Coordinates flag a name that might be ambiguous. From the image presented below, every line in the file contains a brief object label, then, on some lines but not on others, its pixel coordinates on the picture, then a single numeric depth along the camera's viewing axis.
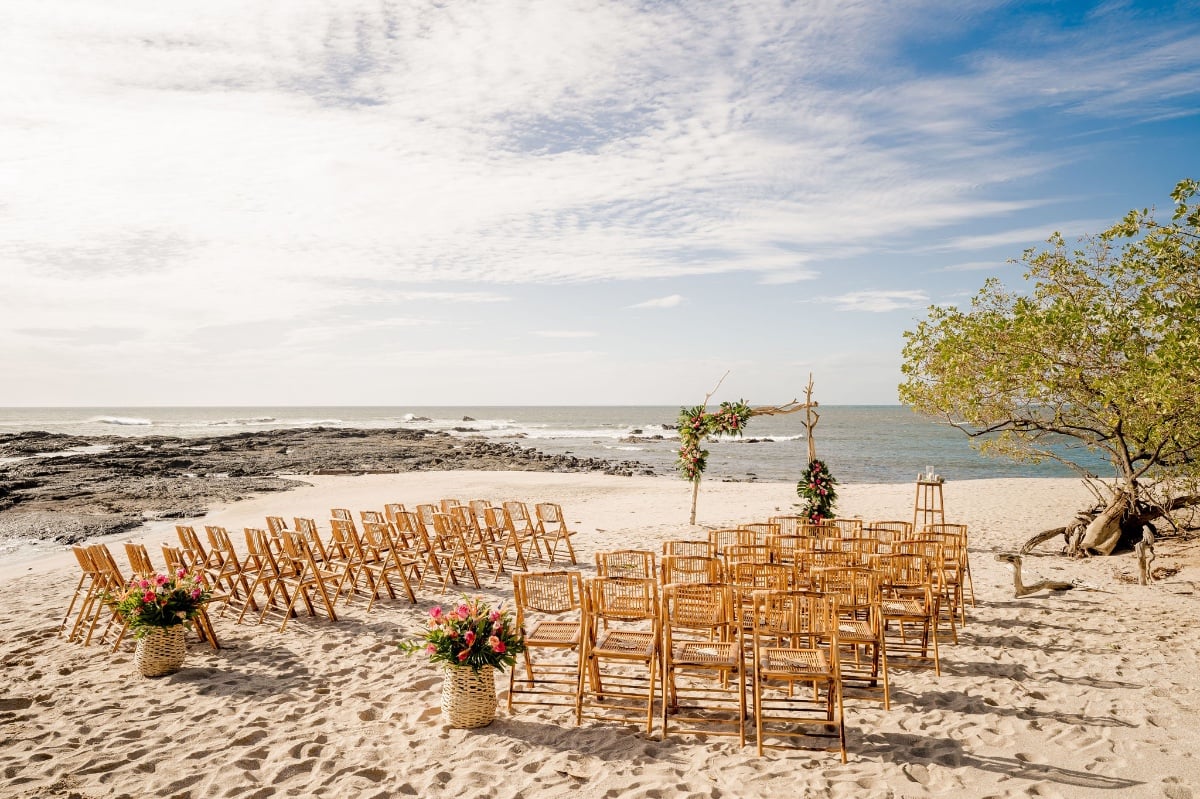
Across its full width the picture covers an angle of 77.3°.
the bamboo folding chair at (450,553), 9.63
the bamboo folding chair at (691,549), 7.21
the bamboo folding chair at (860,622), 5.34
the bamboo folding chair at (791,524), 9.32
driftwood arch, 14.45
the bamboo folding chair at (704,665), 4.98
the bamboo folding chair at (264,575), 7.93
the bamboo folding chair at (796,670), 4.63
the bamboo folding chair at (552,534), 11.22
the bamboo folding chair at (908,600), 6.20
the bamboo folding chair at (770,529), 9.11
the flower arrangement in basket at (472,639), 5.16
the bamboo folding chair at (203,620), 6.92
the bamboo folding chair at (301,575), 7.77
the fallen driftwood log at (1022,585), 8.76
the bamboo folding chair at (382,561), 8.69
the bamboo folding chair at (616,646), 5.17
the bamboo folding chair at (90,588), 7.52
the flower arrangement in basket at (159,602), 6.27
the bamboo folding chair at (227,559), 8.30
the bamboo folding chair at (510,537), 10.34
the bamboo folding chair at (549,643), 5.43
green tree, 9.13
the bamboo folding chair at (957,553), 7.47
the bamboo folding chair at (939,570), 6.77
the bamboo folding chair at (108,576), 7.18
